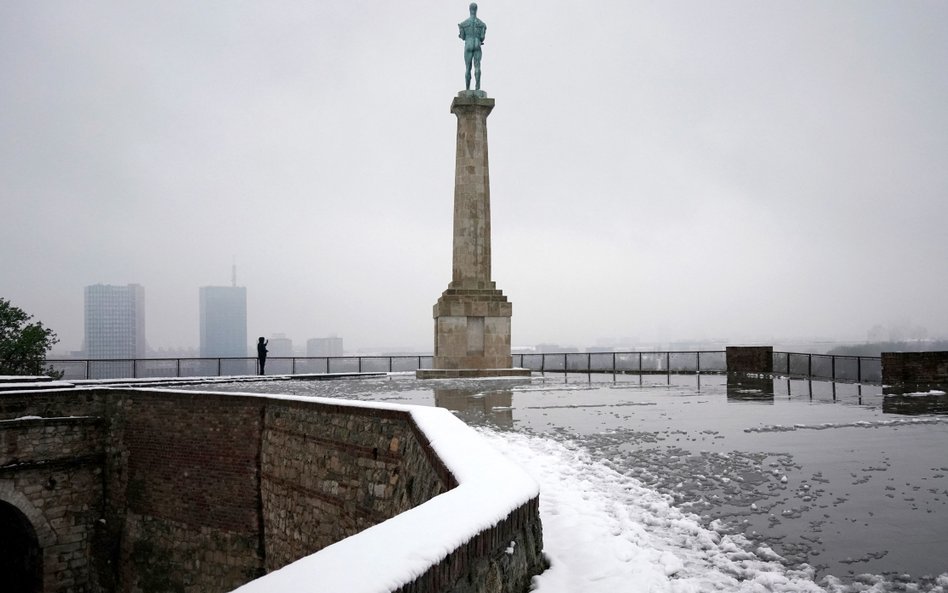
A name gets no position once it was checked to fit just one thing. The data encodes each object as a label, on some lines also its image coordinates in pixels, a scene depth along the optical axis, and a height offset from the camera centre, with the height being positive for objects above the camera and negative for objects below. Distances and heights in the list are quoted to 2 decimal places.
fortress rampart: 3.41 -2.35
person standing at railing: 27.88 -1.07
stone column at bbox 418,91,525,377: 24.62 +1.40
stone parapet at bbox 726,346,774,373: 25.36 -1.35
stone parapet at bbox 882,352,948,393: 18.92 -1.32
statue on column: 26.69 +11.35
